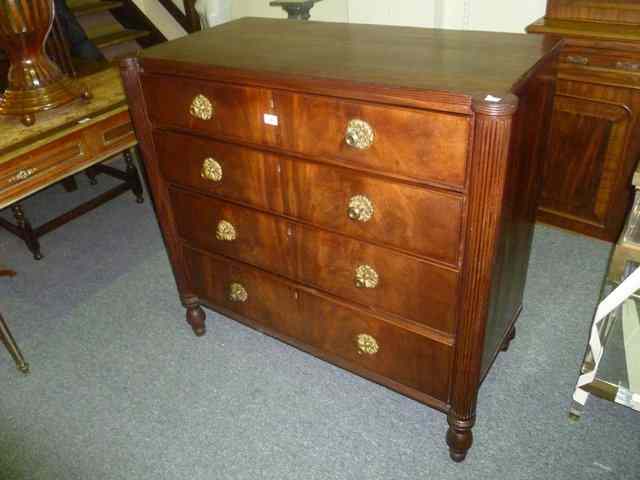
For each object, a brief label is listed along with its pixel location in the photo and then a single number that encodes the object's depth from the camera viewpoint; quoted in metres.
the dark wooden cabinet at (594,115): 2.27
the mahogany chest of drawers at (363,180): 1.29
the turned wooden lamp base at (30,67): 2.03
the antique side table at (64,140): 1.98
